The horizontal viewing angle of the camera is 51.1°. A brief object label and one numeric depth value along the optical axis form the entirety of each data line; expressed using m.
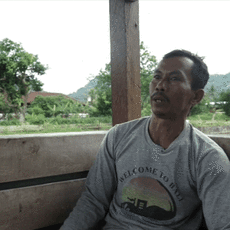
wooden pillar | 1.40
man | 0.91
